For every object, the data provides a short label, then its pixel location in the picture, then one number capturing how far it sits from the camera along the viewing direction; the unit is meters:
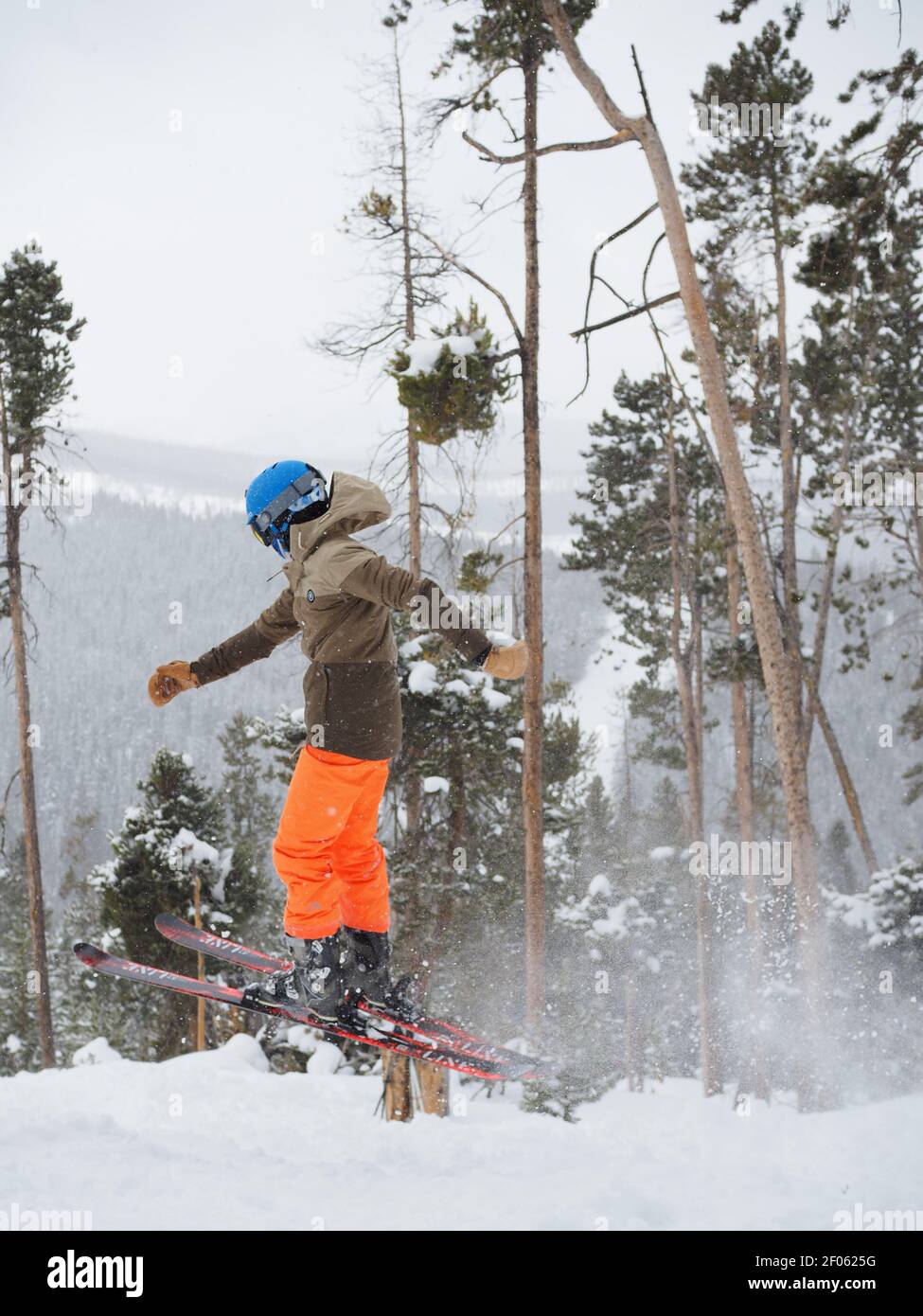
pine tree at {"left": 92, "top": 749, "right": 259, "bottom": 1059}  17.02
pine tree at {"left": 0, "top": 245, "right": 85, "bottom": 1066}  13.82
